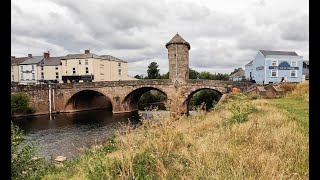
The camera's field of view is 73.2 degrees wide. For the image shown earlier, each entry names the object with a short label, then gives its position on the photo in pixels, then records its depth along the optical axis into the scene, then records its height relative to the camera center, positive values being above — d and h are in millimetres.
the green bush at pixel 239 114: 7412 -1056
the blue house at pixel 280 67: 29230 +2470
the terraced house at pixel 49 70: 41769 +3247
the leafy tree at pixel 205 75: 60449 +3018
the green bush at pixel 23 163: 6597 -2472
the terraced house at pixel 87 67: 39496 +3568
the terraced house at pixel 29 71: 42730 +3158
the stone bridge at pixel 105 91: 27809 -661
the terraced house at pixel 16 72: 44072 +3051
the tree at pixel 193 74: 61693 +3399
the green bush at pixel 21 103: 26128 -2036
